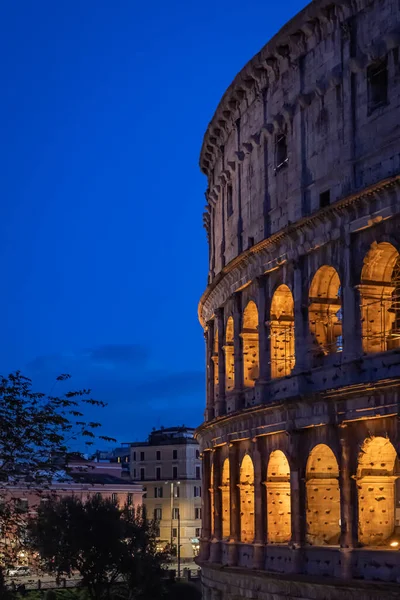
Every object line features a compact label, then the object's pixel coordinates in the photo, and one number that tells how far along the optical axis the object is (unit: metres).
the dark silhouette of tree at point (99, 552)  58.53
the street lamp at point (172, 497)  106.81
